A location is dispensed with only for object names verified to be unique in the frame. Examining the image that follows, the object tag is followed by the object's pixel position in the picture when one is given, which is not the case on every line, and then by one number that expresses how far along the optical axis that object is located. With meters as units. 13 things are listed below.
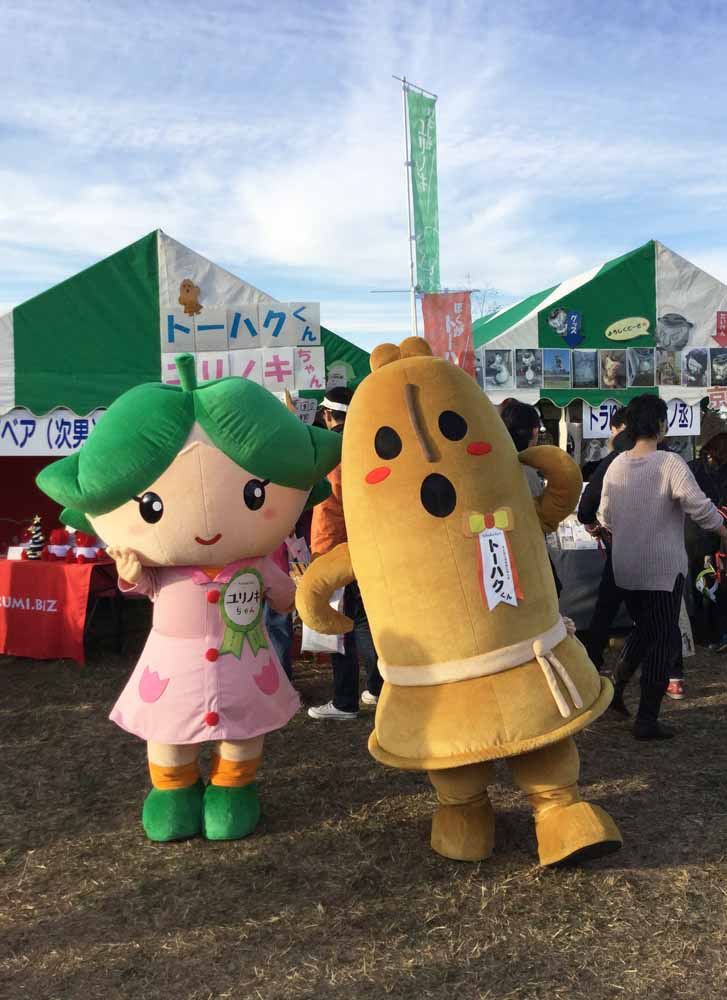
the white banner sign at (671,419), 7.90
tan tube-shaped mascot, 2.53
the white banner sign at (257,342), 6.12
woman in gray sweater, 3.78
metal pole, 10.34
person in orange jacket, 4.16
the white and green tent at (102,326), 6.51
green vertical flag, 10.45
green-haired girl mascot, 2.88
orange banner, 7.55
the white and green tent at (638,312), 7.91
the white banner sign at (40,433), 6.46
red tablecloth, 5.64
